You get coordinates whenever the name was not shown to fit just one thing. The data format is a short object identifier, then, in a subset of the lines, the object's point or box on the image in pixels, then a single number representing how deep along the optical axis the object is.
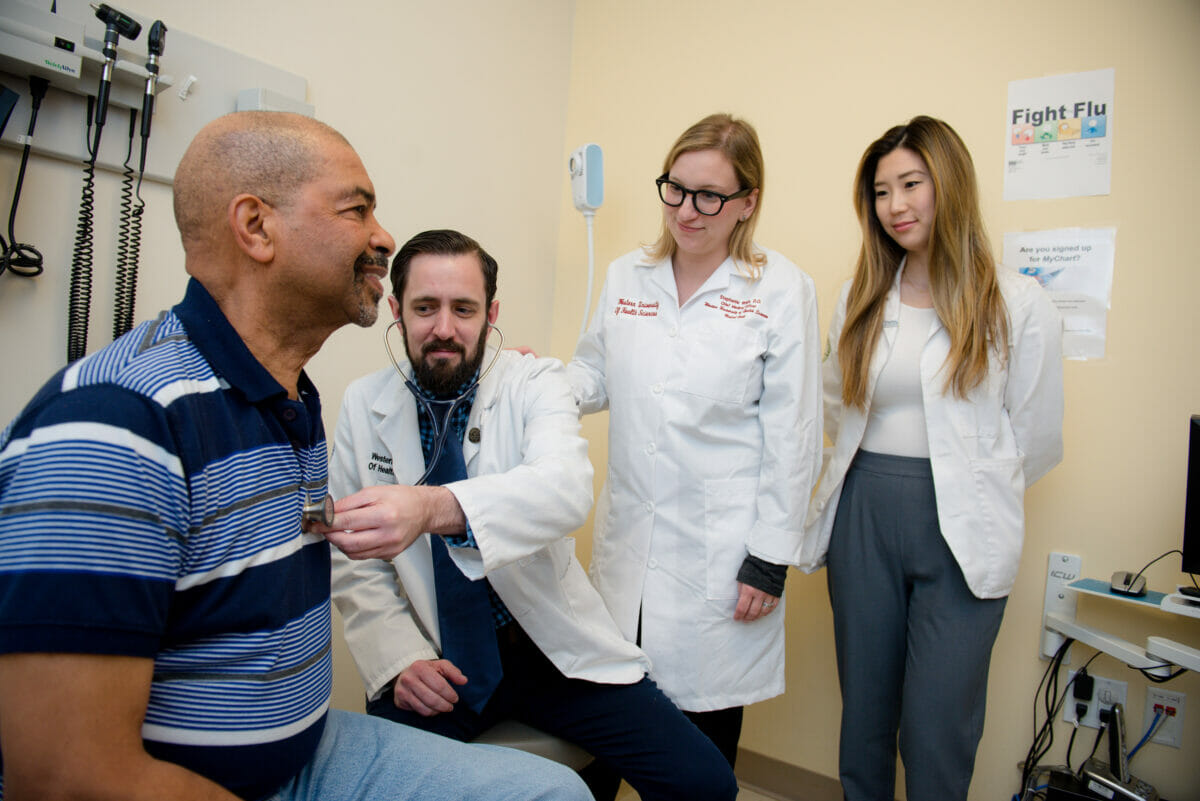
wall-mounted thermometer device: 2.13
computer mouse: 1.52
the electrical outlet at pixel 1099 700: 1.65
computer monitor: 1.44
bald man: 0.56
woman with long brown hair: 1.44
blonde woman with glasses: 1.37
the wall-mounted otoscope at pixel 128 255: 1.20
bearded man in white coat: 1.12
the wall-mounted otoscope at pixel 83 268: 1.14
